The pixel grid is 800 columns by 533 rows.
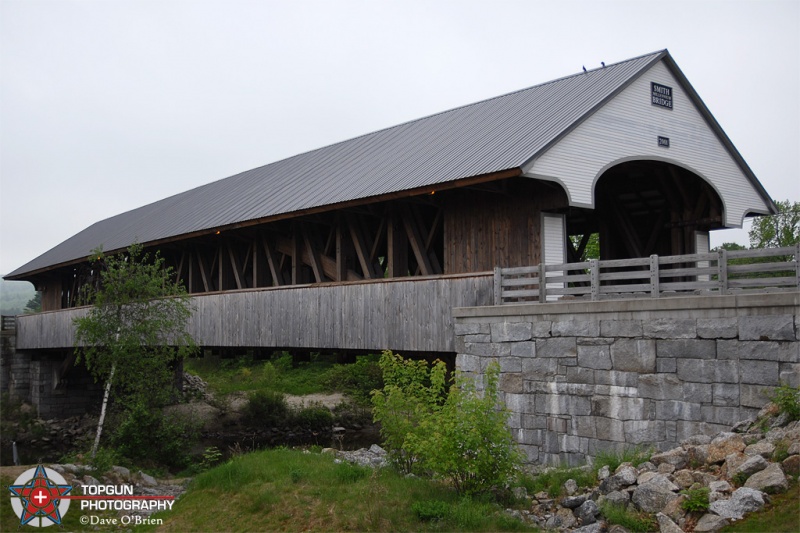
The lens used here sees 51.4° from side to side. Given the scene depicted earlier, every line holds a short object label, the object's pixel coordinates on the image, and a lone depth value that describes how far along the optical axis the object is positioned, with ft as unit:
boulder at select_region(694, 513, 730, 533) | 27.81
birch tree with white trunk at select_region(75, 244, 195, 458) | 59.82
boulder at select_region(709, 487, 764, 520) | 27.76
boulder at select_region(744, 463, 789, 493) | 28.25
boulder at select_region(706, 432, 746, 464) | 31.78
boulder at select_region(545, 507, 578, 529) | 32.37
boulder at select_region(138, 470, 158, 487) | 55.88
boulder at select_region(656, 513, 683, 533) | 28.58
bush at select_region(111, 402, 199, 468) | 61.72
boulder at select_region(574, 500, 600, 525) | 31.65
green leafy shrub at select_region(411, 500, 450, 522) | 33.83
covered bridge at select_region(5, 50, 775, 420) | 50.70
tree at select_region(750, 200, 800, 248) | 121.03
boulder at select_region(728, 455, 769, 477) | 29.45
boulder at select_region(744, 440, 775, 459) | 30.58
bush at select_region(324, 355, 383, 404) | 108.47
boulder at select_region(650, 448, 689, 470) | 32.63
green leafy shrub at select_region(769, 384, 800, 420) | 32.17
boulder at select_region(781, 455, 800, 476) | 28.99
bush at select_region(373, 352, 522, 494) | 34.94
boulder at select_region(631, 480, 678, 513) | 30.42
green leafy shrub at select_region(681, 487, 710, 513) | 28.84
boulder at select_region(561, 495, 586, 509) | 33.27
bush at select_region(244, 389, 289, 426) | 97.04
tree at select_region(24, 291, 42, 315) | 328.17
